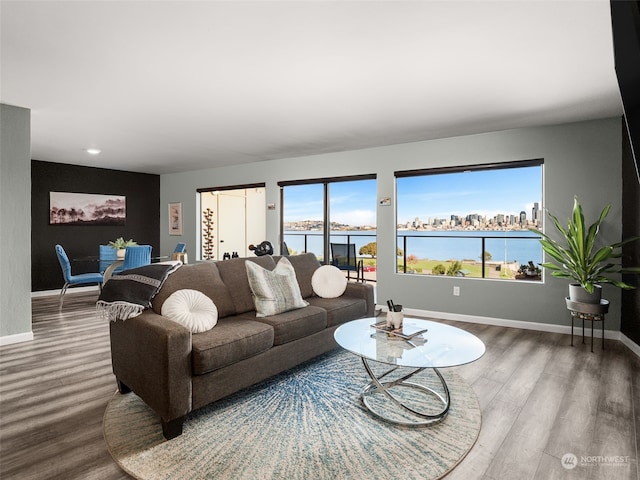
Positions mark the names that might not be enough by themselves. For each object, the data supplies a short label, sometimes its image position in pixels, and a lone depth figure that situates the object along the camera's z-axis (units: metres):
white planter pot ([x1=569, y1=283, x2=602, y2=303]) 3.62
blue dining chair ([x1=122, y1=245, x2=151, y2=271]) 5.59
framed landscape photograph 6.88
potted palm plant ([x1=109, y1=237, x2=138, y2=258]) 5.81
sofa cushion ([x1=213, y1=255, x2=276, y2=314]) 3.16
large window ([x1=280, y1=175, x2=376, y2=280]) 6.22
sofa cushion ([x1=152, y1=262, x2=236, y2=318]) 2.79
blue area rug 1.85
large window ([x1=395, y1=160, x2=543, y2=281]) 4.76
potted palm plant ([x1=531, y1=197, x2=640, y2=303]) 3.61
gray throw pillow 3.08
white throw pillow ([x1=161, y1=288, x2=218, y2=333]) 2.47
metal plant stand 3.57
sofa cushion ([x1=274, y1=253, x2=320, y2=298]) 3.85
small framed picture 8.06
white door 9.13
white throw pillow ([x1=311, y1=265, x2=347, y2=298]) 3.83
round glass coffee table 2.26
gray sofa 2.11
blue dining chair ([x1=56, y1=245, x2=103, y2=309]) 5.52
